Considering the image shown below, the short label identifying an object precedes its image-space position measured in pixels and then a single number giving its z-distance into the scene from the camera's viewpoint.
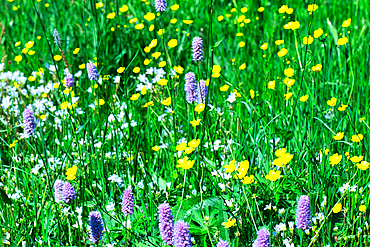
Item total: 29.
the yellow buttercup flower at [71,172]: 3.95
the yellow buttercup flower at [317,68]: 4.75
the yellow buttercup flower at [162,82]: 5.15
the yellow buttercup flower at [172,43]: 5.57
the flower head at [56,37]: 4.47
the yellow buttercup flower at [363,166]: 3.71
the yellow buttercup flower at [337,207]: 3.42
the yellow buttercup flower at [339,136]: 4.14
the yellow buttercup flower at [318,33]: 5.39
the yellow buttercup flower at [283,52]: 5.36
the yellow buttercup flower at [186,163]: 3.70
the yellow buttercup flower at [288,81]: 4.70
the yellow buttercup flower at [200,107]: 4.63
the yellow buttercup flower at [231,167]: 3.78
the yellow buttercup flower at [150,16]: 6.03
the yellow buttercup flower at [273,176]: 3.59
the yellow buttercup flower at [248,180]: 3.63
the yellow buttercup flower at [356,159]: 3.72
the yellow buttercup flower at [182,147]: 4.08
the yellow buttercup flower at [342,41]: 5.24
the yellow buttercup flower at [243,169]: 3.71
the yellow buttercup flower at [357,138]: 4.02
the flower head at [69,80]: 5.56
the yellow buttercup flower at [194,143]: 3.91
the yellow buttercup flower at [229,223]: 3.35
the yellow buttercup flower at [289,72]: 4.74
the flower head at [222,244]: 3.02
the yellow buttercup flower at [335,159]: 3.86
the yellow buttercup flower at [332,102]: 4.59
